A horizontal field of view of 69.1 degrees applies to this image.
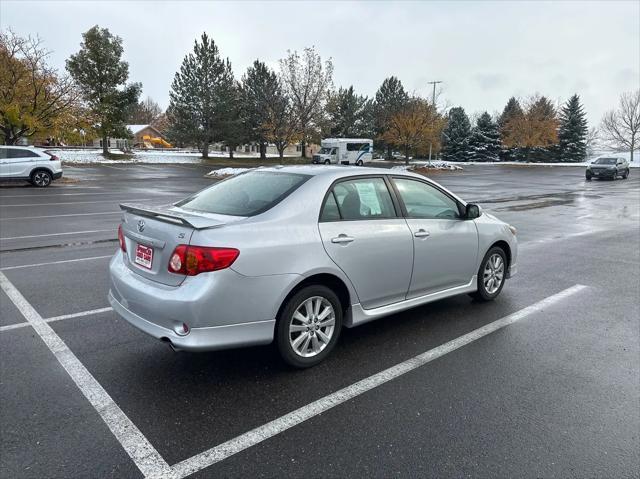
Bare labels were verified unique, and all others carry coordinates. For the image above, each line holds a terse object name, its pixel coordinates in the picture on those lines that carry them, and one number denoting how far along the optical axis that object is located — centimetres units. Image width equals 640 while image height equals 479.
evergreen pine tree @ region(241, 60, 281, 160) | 4619
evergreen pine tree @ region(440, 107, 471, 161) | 6562
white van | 4781
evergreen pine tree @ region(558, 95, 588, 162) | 6384
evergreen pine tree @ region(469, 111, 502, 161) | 6544
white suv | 1866
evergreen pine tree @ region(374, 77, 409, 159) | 6456
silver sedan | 315
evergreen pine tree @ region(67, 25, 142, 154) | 4034
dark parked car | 3378
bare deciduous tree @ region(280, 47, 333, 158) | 4209
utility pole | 4838
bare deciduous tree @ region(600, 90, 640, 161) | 6519
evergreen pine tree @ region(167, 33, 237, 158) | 4647
